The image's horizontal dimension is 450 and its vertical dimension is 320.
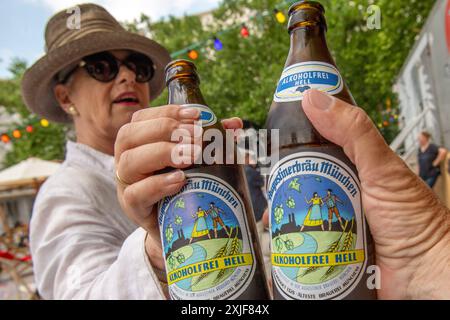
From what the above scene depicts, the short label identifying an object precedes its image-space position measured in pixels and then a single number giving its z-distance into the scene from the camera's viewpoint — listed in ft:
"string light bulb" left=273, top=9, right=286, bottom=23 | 17.02
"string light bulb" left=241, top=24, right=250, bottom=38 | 20.18
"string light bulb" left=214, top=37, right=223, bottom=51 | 19.42
